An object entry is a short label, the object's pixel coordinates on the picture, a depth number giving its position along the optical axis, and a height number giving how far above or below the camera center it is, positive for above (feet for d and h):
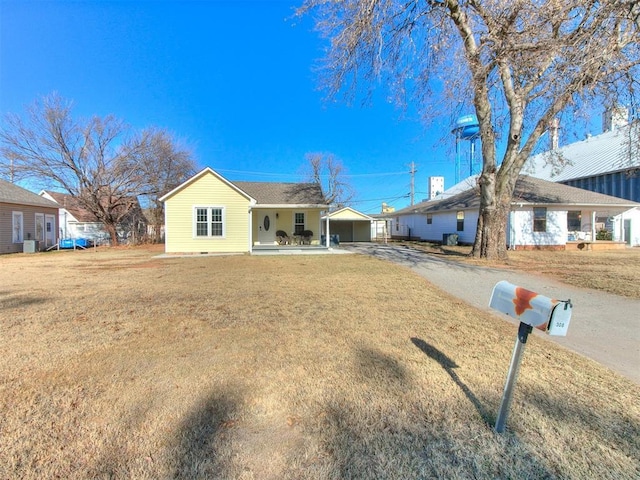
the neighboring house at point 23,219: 58.80 +4.04
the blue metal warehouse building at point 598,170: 78.95 +17.51
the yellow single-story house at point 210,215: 55.98 +3.92
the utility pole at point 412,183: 143.68 +23.46
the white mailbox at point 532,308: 6.13 -1.51
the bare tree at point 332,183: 137.18 +22.62
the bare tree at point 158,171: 80.84 +18.35
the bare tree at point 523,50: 18.85 +12.81
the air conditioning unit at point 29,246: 61.41 -1.30
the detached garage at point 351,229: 105.40 +2.22
